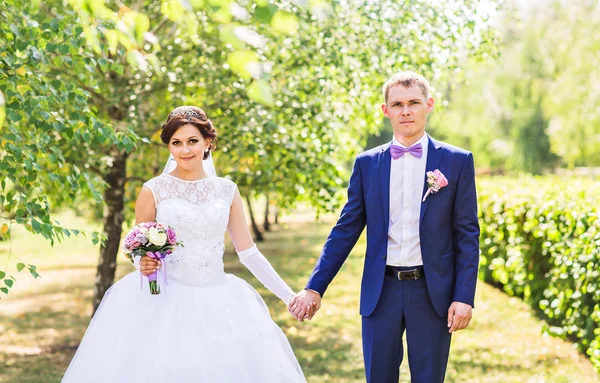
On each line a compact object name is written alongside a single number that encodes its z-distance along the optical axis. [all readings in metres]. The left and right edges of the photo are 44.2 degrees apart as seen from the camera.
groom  4.00
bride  4.18
